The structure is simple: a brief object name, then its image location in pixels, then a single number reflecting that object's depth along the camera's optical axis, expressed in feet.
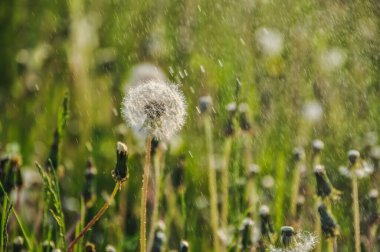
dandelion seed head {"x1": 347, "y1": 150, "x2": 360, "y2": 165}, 3.76
